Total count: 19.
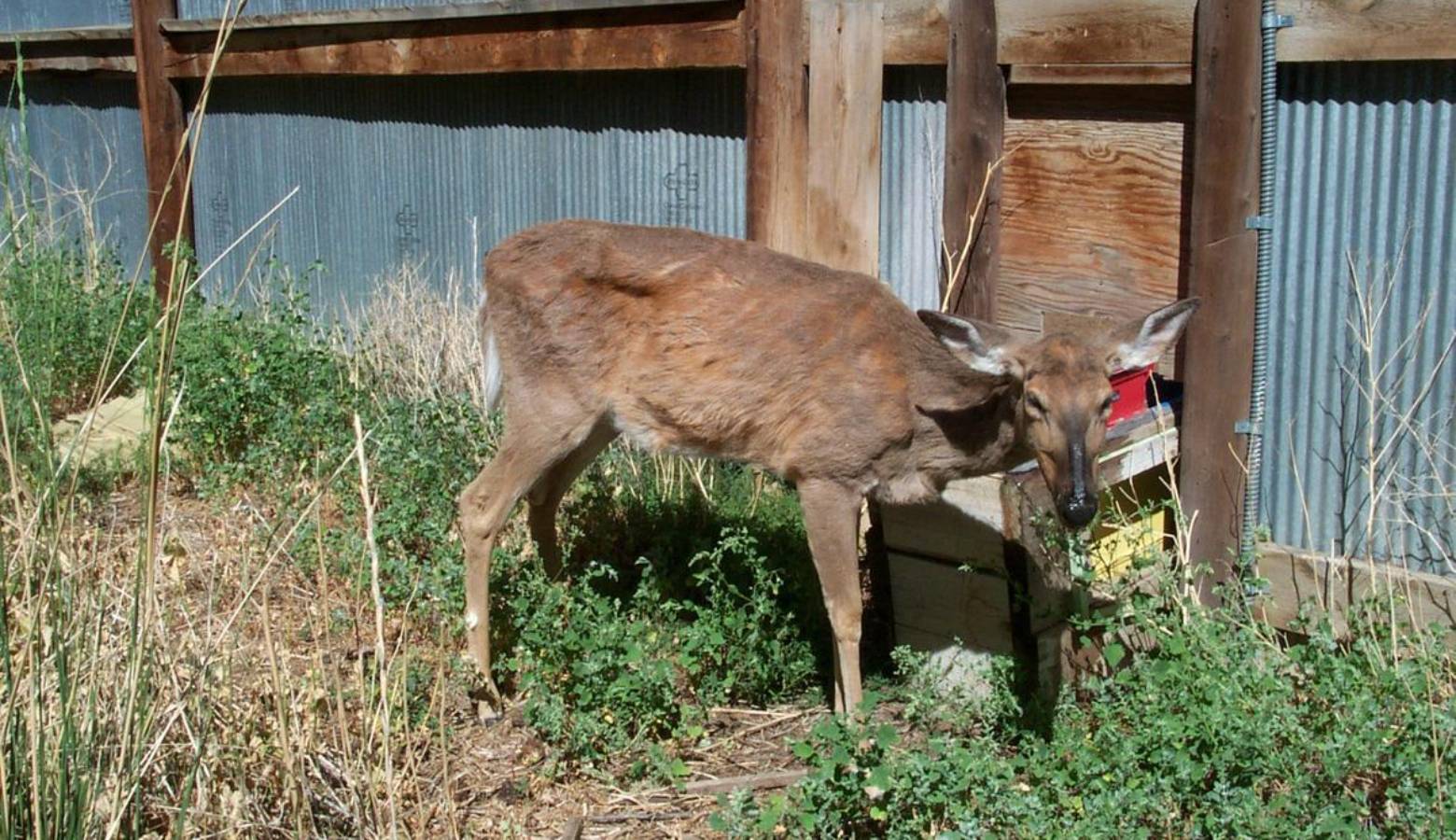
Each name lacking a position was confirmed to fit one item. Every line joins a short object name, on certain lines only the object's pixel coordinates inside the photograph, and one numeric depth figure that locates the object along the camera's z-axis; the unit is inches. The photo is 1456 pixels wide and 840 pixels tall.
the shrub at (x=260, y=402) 297.0
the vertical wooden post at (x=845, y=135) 274.4
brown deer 223.0
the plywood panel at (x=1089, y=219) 241.3
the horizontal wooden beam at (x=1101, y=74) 232.1
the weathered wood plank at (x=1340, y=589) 211.2
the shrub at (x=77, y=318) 282.6
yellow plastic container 232.8
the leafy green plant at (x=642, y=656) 210.8
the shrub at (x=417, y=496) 240.5
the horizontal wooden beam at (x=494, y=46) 301.9
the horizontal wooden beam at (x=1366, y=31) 199.9
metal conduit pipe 217.5
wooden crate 222.5
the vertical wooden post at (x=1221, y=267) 220.4
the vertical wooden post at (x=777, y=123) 283.7
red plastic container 230.5
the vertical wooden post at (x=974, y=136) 254.8
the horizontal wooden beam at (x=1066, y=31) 232.1
